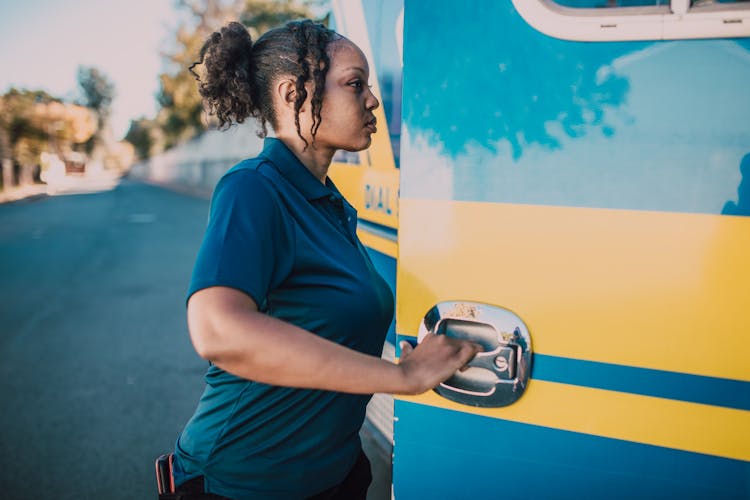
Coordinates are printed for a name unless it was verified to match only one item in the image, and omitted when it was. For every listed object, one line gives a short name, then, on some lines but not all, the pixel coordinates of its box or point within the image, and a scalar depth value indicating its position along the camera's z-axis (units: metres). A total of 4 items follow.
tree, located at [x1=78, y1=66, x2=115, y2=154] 74.25
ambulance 0.88
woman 0.91
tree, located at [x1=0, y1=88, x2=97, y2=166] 29.91
